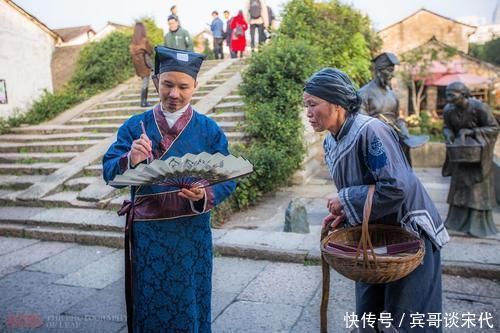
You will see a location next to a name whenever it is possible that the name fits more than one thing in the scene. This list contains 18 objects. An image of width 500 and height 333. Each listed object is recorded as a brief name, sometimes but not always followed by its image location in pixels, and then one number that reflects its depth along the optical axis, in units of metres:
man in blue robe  2.36
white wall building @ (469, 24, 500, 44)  30.07
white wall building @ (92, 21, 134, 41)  21.90
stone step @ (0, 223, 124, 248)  5.54
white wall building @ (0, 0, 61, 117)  12.08
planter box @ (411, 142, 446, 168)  11.73
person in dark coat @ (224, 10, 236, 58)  16.26
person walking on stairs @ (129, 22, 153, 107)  11.06
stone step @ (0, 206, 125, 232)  5.81
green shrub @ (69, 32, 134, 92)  13.64
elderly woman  2.08
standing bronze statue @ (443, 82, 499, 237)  5.55
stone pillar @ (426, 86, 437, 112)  20.66
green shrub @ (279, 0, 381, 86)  12.50
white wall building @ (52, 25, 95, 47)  22.80
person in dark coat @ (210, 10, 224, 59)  16.62
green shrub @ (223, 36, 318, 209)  7.66
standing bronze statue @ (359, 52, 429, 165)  5.57
